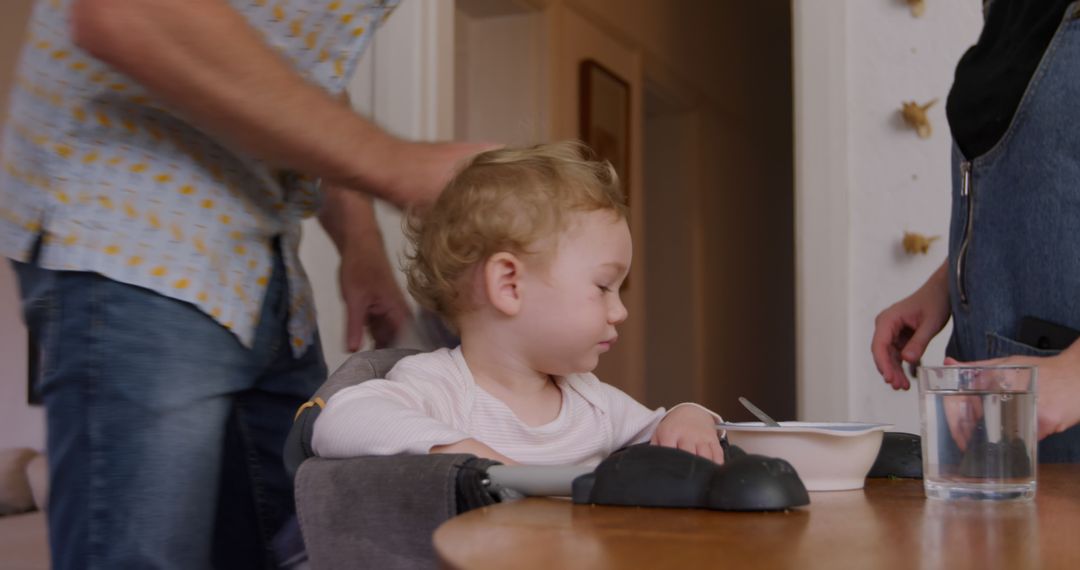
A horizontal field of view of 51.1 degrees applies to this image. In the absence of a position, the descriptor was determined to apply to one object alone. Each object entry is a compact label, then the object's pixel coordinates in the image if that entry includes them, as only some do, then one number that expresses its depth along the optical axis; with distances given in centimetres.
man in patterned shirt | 102
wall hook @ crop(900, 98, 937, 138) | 232
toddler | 117
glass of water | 81
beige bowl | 86
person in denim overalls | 127
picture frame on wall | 427
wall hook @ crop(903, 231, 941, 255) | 230
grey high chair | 76
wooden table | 53
